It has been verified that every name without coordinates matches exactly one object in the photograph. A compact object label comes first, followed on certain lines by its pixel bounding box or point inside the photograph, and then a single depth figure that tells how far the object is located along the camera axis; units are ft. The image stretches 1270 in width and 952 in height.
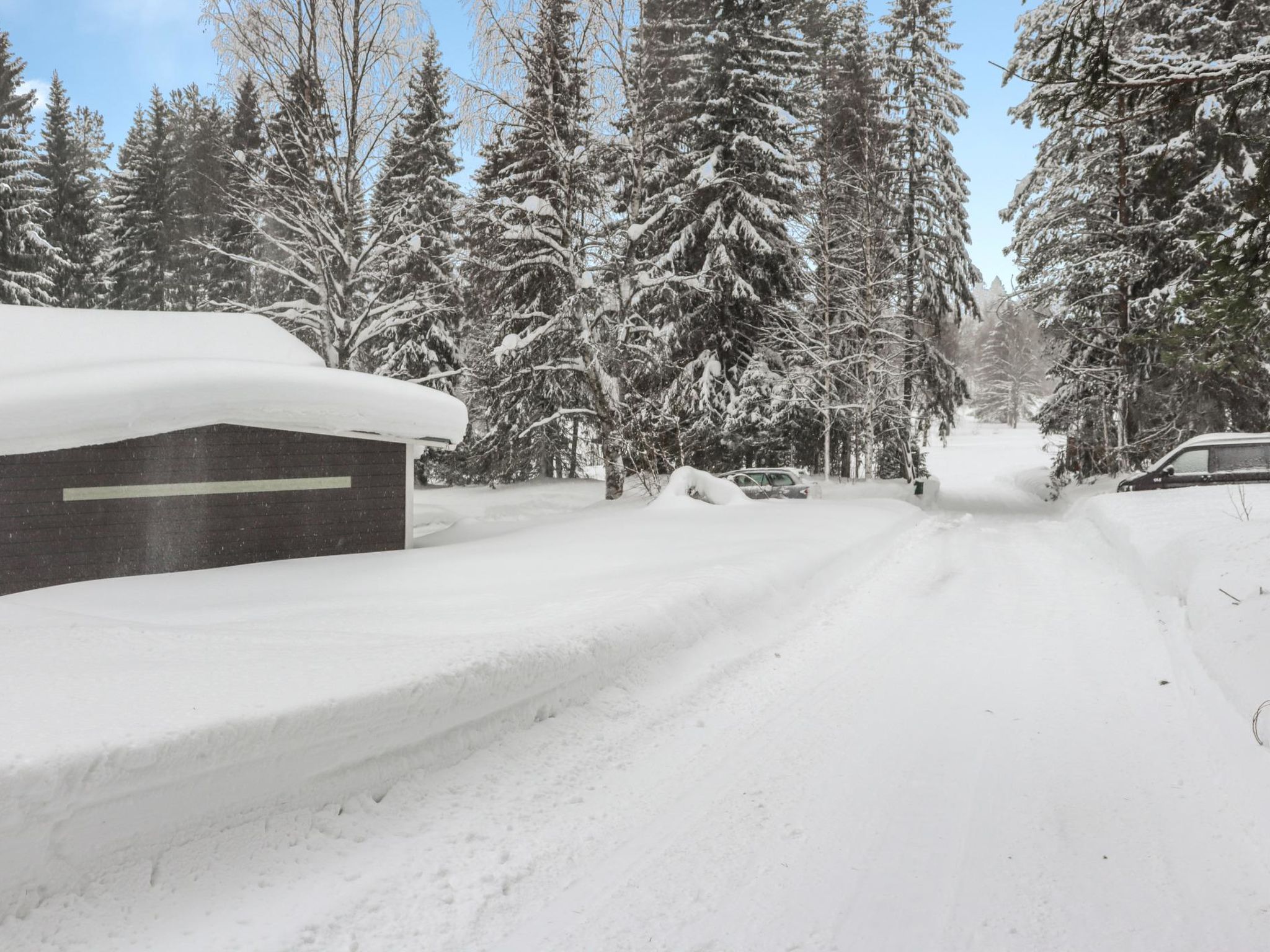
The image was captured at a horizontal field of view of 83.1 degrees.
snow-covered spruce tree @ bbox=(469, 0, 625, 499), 49.08
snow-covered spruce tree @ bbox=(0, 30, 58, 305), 81.61
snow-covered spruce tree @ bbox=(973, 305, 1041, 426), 216.95
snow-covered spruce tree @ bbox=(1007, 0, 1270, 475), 48.57
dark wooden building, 26.55
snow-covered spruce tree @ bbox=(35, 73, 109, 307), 95.20
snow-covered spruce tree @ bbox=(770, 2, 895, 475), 63.46
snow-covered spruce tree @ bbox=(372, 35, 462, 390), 74.90
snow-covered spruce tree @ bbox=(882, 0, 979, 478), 77.92
